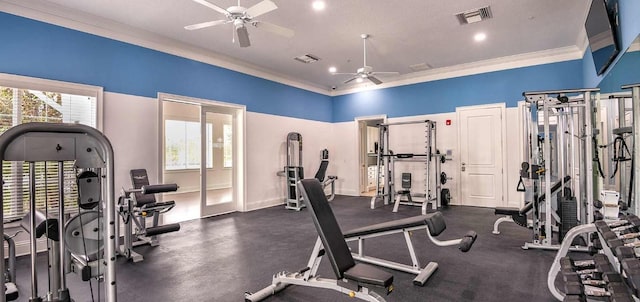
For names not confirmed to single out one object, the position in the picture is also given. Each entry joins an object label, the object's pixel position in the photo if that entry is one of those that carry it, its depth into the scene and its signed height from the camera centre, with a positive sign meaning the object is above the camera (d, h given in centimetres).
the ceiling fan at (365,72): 507 +138
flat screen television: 304 +128
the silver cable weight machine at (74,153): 145 +2
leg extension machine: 292 -64
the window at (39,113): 357 +56
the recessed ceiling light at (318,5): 384 +191
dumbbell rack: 148 -70
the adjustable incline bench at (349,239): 210 -71
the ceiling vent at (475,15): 414 +192
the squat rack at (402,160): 639 -19
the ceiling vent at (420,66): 660 +191
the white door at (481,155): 632 -6
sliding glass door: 572 -4
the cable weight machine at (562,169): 347 -22
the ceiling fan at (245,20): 295 +143
